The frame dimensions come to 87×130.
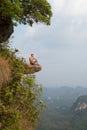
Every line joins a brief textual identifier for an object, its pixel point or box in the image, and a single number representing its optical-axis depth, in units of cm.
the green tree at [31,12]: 1013
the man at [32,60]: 1222
